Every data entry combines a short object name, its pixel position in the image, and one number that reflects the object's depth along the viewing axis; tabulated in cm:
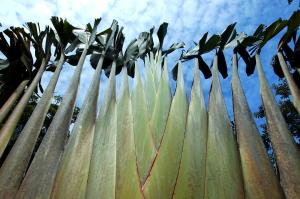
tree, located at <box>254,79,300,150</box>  873
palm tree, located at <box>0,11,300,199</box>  136
